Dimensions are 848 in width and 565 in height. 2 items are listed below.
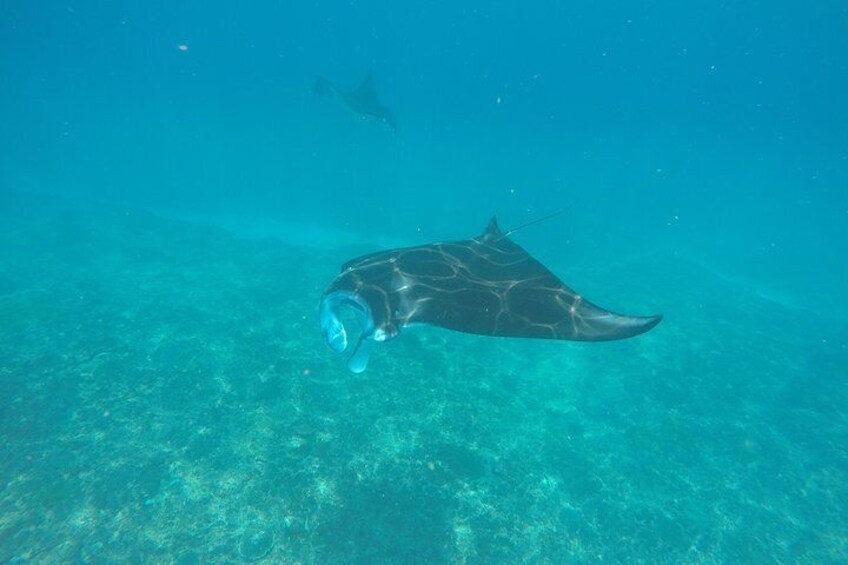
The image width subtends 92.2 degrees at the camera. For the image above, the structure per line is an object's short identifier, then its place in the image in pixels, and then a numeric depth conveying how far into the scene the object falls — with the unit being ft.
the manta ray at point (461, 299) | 17.95
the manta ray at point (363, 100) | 94.38
